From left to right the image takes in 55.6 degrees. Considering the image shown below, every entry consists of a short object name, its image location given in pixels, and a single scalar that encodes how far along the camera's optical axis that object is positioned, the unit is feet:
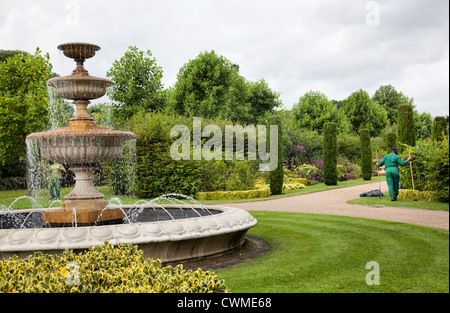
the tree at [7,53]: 109.88
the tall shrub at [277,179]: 67.85
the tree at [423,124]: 169.27
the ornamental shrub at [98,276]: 9.85
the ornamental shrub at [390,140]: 84.74
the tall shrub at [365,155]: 93.61
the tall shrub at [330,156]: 80.84
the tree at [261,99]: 117.08
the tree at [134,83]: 89.20
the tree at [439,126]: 58.85
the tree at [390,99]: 177.47
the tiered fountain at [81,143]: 24.61
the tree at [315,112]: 138.21
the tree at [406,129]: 59.77
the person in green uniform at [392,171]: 48.19
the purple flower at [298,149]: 97.14
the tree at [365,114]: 154.92
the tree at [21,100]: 67.10
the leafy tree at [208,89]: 103.24
